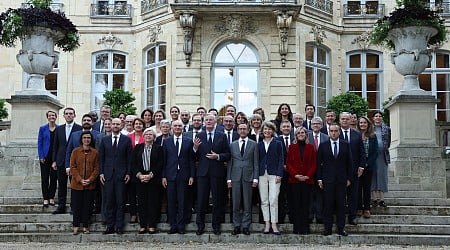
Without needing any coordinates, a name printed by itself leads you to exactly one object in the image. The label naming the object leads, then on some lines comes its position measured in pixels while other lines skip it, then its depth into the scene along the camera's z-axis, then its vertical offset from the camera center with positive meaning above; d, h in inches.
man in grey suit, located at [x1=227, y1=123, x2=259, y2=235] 389.7 -8.5
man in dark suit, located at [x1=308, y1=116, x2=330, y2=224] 399.5 -21.3
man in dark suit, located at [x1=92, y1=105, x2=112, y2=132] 446.3 +27.4
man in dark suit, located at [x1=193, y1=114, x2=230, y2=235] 392.2 -6.3
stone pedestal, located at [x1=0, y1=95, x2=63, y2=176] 495.8 +23.5
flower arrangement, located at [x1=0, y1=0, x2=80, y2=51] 504.1 +102.6
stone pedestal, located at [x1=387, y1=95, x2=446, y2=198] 485.4 +10.2
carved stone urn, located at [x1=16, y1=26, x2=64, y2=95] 513.3 +78.5
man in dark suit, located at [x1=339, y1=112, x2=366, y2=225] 398.6 +1.1
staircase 381.4 -40.5
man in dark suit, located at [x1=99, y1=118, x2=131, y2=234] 393.1 -7.7
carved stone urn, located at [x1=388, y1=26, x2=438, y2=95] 508.4 +80.6
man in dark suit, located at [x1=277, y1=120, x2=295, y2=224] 397.1 -16.3
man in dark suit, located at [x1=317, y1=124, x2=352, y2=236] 386.9 -8.4
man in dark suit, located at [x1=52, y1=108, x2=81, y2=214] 417.7 +4.1
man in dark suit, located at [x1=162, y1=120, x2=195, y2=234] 395.2 -7.6
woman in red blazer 388.5 -7.7
